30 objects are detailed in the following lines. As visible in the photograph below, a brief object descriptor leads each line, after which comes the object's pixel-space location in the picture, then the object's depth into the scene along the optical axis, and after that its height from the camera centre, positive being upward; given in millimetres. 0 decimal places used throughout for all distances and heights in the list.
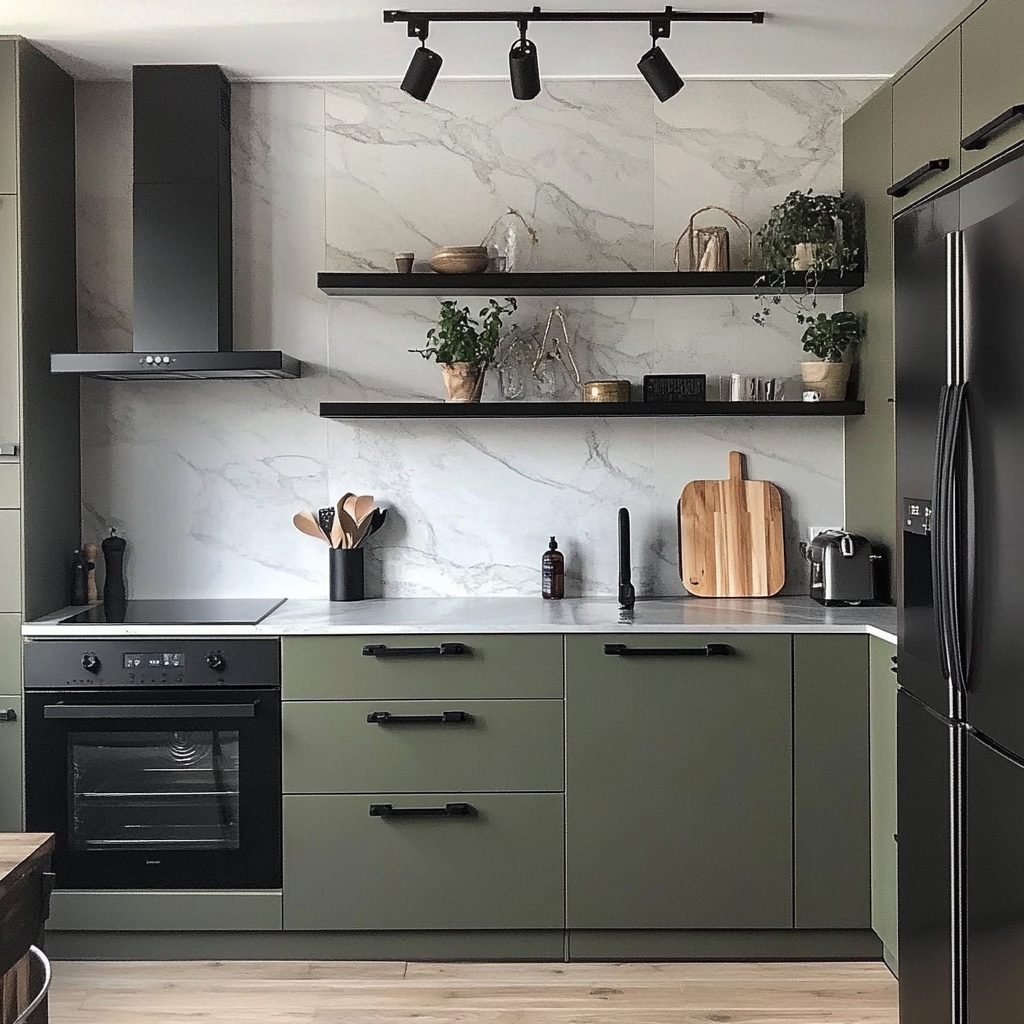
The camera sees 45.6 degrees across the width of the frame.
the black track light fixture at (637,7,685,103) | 3207 +1173
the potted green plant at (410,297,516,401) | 3711 +495
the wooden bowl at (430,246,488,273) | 3703 +773
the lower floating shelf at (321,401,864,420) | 3691 +312
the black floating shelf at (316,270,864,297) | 3682 +701
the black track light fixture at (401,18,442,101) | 3193 +1172
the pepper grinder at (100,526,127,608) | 3777 -166
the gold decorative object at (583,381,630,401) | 3746 +373
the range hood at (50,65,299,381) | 3686 +921
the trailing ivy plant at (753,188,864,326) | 3637 +828
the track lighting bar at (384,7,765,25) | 3193 +1318
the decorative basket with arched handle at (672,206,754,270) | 3764 +816
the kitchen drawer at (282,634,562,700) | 3324 -436
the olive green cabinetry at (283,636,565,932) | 3326 -677
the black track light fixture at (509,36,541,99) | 3154 +1155
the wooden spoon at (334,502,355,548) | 3832 -36
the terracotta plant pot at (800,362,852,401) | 3723 +407
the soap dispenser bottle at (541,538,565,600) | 3830 -191
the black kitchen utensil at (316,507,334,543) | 3908 -17
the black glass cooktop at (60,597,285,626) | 3400 -291
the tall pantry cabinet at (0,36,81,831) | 3406 +427
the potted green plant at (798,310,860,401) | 3715 +495
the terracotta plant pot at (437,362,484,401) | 3723 +406
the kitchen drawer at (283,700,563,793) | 3326 -644
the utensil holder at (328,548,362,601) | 3832 -188
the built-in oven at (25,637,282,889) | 3332 -684
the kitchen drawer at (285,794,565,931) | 3332 -959
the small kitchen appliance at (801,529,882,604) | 3617 -174
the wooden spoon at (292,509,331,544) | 3875 -36
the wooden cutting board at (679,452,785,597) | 3914 -89
